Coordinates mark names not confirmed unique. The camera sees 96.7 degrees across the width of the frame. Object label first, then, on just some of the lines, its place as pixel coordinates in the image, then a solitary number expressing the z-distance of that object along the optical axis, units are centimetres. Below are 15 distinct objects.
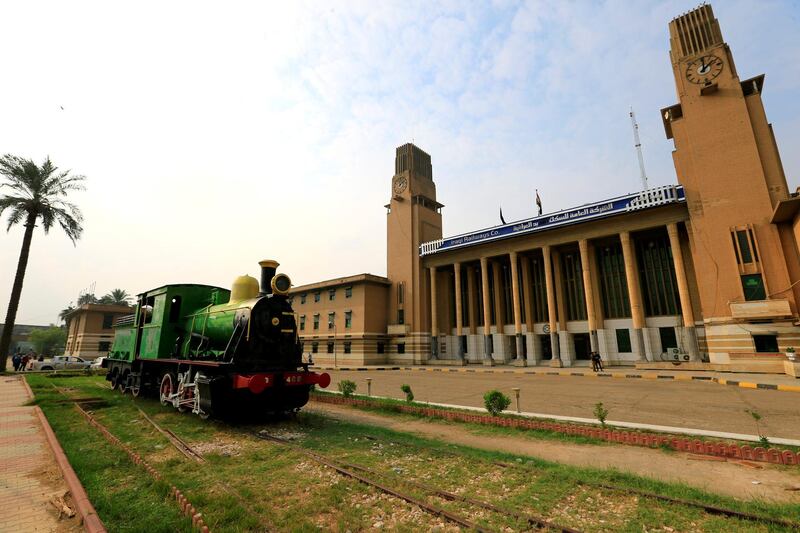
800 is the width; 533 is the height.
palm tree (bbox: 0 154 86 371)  2789
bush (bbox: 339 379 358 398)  1423
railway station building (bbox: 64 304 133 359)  5322
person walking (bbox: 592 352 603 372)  2655
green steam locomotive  966
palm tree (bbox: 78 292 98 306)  8150
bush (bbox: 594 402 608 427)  888
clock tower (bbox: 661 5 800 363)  2284
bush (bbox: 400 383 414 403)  1269
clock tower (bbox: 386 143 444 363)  4191
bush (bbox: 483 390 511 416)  1015
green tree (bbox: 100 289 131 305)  7481
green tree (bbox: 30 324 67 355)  7319
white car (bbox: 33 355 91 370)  3484
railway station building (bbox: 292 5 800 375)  2339
